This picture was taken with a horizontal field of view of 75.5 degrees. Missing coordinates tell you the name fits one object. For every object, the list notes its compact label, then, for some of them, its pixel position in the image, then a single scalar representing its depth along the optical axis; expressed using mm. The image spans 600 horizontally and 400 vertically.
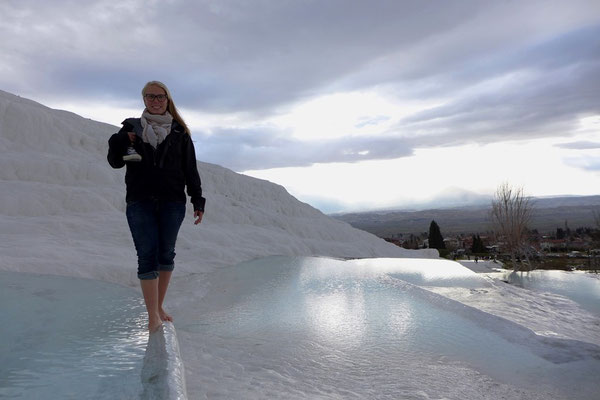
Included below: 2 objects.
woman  3436
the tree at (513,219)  37688
